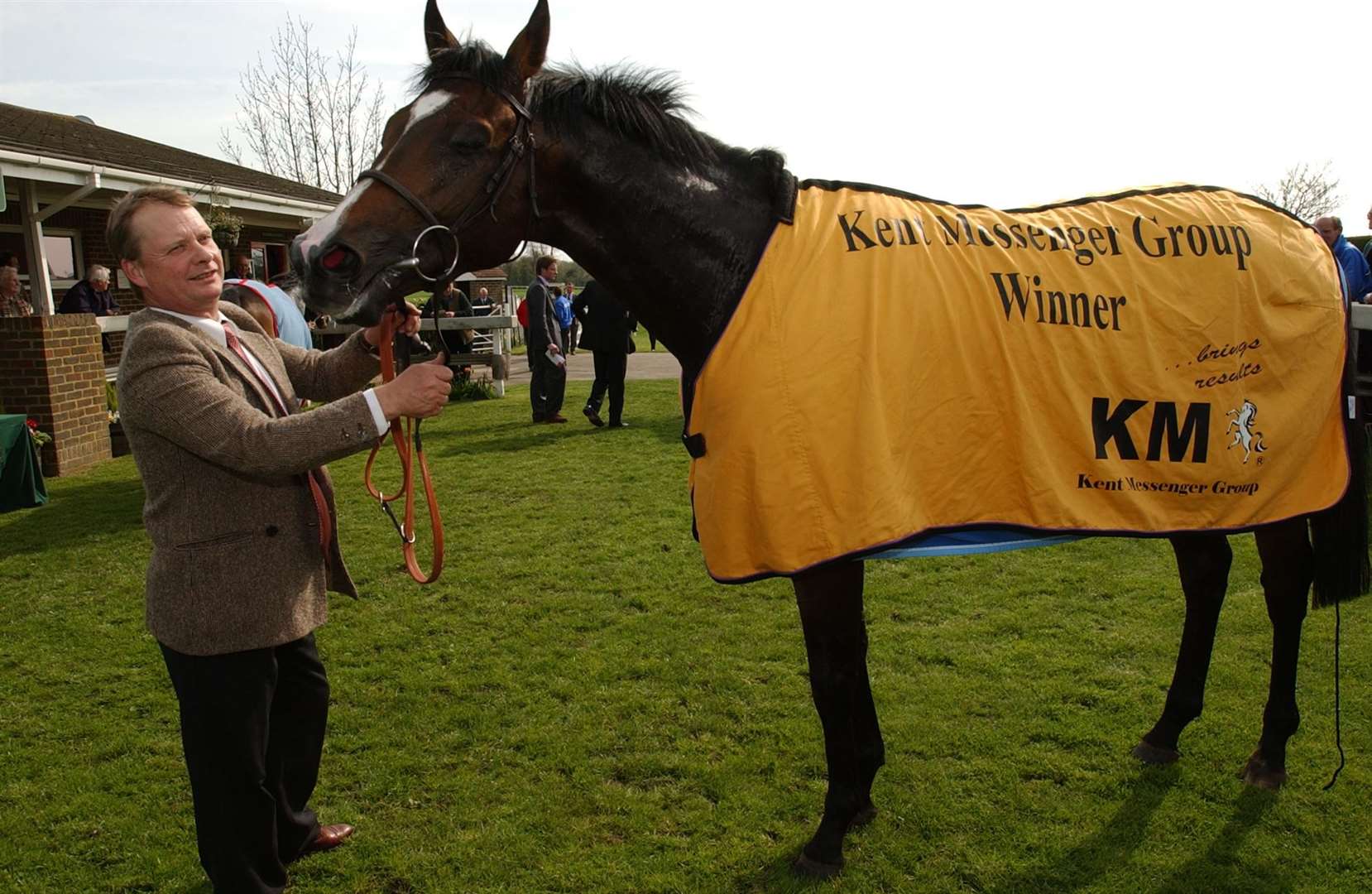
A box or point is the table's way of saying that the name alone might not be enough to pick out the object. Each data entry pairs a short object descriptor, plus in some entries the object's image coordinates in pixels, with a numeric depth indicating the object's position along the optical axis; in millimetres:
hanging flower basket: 12055
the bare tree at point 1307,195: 34469
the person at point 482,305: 16516
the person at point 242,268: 12750
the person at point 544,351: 11258
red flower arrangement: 8139
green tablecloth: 7086
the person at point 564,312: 16178
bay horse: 2100
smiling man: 1980
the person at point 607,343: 10766
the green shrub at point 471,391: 14156
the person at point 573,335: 23023
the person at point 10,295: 9039
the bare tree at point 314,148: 27078
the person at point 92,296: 10695
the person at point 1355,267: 8258
